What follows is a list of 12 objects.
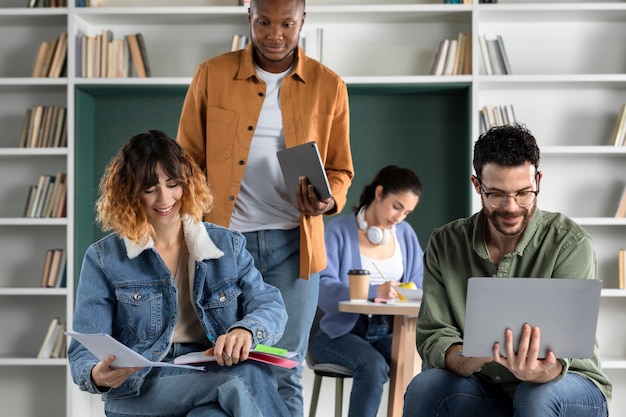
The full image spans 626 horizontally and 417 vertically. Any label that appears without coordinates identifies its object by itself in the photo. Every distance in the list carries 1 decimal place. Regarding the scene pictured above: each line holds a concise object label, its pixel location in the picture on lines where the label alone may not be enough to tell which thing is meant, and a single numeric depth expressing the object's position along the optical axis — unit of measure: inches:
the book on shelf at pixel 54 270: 176.4
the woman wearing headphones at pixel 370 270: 132.3
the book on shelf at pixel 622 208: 176.4
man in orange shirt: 95.8
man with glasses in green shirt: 74.8
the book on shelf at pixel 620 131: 176.2
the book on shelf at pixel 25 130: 179.0
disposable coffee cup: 130.4
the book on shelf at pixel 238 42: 177.9
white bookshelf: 182.9
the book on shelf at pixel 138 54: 176.6
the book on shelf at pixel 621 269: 176.6
